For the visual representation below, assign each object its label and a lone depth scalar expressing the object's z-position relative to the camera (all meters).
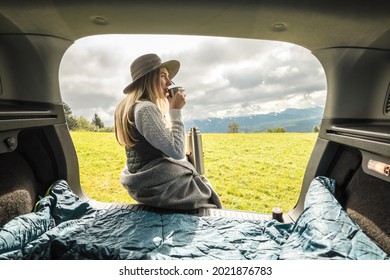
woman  1.49
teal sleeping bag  1.06
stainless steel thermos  1.96
